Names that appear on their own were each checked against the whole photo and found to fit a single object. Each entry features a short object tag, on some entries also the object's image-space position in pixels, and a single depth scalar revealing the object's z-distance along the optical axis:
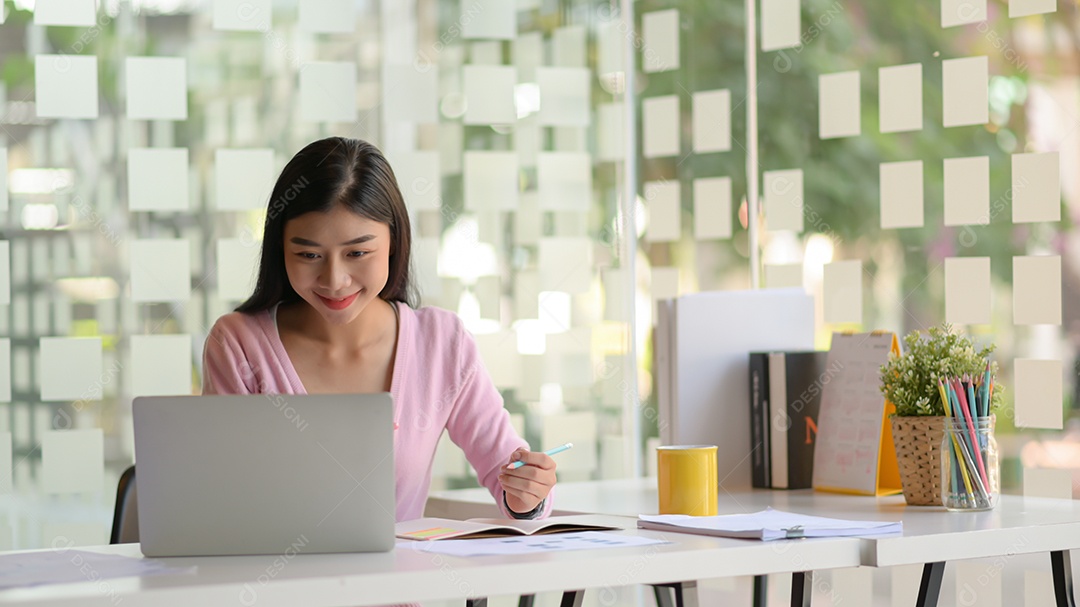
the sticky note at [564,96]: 3.79
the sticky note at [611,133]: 3.88
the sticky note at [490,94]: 3.64
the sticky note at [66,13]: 3.04
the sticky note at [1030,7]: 2.64
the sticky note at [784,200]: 3.32
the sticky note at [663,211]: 3.72
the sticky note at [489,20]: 3.66
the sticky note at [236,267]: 3.24
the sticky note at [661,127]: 3.74
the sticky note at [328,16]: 3.37
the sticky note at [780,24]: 3.33
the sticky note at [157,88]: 3.15
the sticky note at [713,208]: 3.53
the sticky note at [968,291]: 2.77
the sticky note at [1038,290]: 2.66
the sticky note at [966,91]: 2.78
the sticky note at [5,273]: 3.01
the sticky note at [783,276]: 3.31
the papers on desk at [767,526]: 1.61
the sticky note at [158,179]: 3.15
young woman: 1.97
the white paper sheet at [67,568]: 1.34
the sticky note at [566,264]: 3.75
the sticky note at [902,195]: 2.92
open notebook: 1.62
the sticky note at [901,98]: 2.92
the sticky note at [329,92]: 3.36
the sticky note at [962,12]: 2.78
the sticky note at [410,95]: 3.50
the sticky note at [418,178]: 3.51
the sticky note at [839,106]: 3.12
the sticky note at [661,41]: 3.75
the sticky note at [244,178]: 3.25
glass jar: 1.99
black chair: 2.21
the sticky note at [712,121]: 3.54
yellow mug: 1.88
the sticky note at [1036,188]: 2.63
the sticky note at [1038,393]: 2.65
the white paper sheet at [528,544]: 1.48
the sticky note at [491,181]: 3.64
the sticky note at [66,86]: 3.05
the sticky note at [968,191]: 2.75
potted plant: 2.10
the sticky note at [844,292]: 3.12
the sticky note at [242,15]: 3.26
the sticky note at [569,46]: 3.82
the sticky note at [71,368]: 3.04
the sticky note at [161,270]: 3.15
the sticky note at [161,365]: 3.14
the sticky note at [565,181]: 3.78
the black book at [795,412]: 2.49
